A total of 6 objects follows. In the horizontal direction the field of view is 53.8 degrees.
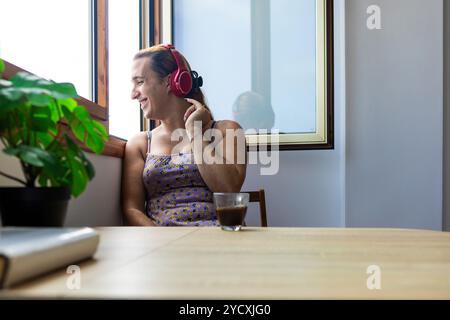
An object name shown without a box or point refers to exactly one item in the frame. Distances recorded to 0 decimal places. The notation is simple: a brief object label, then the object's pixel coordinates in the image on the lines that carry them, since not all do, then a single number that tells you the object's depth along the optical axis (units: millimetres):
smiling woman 1658
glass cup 1035
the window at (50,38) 1217
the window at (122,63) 2052
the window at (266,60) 2373
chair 1980
